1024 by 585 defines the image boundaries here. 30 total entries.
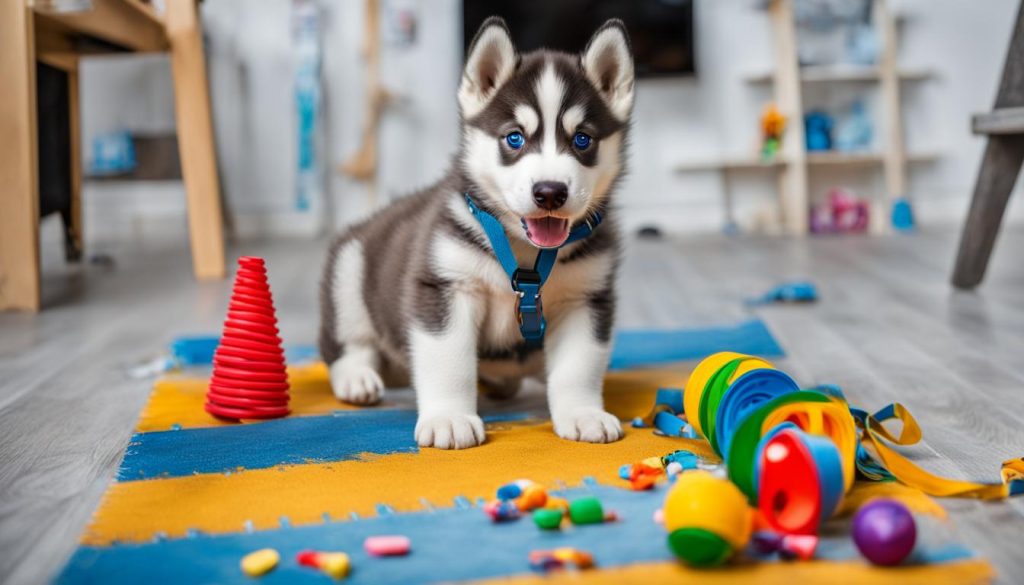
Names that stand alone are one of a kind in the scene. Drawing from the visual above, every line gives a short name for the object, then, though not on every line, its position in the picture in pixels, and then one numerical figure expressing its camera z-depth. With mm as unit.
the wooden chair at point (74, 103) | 3102
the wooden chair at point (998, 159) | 2857
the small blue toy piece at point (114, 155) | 5676
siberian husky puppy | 1664
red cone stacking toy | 1861
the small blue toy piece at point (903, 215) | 5871
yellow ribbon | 1308
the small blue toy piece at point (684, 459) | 1460
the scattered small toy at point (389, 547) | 1138
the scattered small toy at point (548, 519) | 1206
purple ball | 1072
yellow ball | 1076
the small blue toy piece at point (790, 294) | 3242
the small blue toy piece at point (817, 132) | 6121
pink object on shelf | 5980
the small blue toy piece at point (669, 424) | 1687
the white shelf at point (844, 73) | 5984
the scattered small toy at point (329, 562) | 1076
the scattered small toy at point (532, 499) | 1277
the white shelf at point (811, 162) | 5980
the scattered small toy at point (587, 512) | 1228
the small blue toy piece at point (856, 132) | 6109
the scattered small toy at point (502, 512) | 1248
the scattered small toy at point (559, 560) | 1087
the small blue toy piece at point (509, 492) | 1327
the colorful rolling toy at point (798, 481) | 1168
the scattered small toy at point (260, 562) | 1087
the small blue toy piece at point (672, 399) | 1849
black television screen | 6008
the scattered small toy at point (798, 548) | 1116
